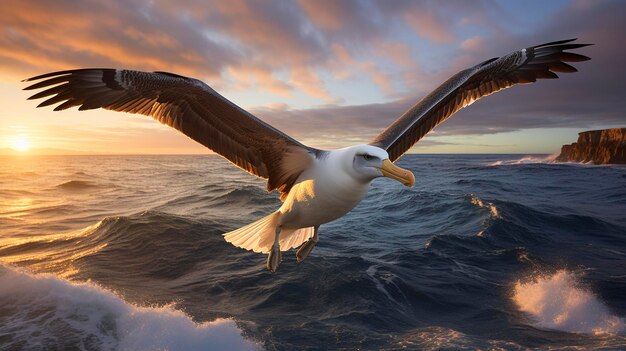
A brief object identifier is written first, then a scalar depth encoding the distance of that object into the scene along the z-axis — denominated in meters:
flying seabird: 4.20
